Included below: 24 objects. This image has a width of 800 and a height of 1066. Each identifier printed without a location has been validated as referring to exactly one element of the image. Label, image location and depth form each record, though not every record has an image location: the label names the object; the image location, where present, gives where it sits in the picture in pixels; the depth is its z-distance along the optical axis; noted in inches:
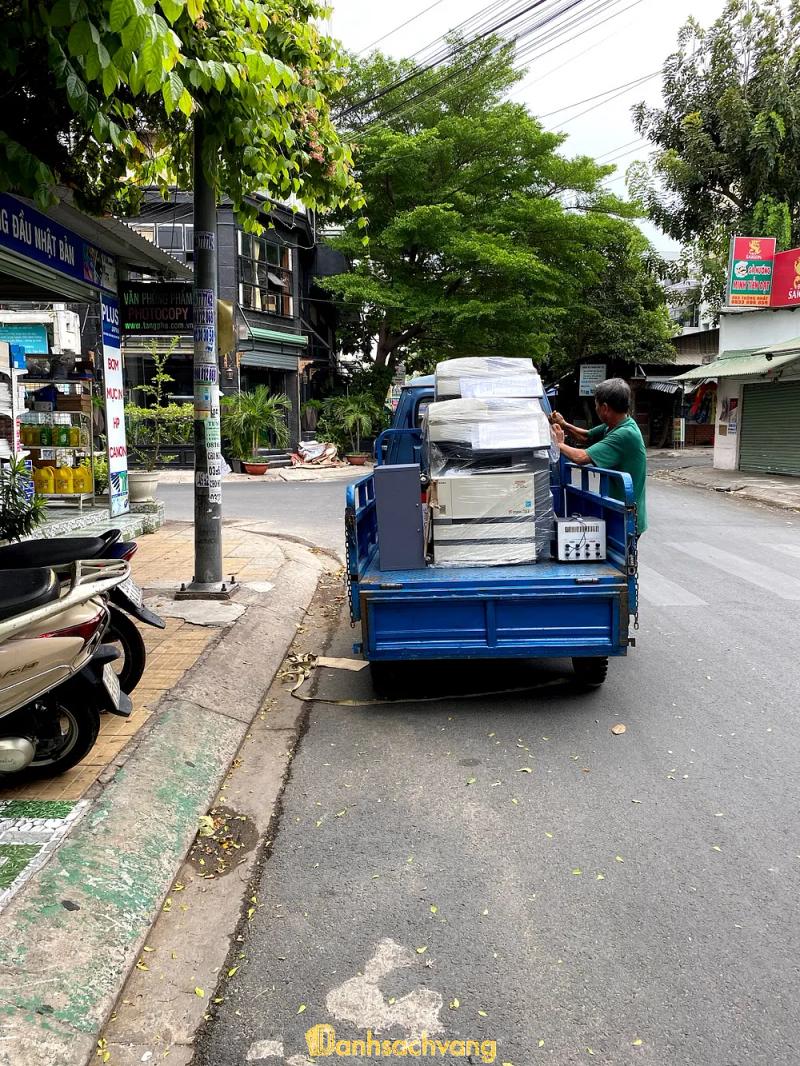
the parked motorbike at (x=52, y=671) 135.1
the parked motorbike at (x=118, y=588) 170.6
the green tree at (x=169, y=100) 126.3
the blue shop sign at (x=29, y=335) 572.7
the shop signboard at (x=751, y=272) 780.6
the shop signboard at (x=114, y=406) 397.8
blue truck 188.4
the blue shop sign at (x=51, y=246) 286.0
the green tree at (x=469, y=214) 968.3
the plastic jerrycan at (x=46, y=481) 425.7
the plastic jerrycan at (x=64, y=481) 427.2
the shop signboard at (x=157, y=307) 379.9
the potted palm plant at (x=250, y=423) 920.9
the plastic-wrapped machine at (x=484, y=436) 199.9
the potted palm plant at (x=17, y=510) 290.4
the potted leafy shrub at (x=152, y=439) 459.8
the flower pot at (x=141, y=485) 458.6
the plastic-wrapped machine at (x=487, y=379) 223.1
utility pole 272.2
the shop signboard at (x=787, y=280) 765.3
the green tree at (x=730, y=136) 839.1
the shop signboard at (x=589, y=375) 1427.2
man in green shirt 219.6
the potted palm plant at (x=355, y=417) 1062.4
